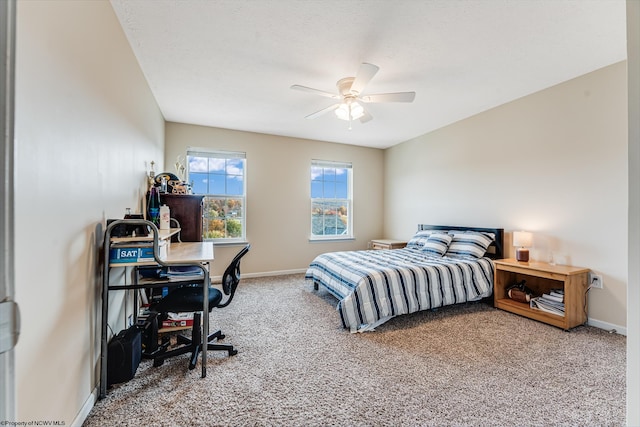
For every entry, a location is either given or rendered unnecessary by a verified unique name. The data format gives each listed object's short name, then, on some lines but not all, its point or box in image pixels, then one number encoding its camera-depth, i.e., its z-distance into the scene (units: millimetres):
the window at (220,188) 4469
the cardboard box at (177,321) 2483
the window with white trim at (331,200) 5281
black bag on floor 1741
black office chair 1983
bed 2684
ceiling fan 2334
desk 1668
